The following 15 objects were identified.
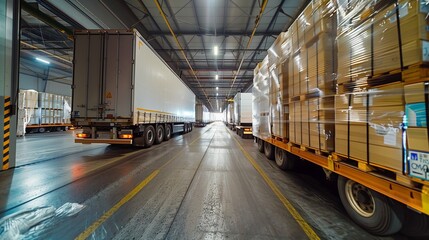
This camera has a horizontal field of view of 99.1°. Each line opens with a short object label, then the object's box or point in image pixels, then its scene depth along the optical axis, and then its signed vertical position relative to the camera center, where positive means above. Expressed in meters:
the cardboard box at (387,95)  1.76 +0.29
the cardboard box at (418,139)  1.54 -0.14
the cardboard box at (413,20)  1.62 +0.94
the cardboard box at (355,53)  2.12 +0.89
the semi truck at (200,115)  30.42 +1.33
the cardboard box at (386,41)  1.82 +0.85
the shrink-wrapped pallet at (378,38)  1.64 +0.91
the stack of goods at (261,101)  6.05 +0.83
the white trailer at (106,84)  6.63 +1.40
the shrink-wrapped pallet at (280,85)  4.43 +1.00
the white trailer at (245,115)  13.18 +0.56
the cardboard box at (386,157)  1.76 -0.35
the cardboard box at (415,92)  1.56 +0.27
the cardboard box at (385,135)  1.76 -0.12
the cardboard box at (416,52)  1.59 +0.64
